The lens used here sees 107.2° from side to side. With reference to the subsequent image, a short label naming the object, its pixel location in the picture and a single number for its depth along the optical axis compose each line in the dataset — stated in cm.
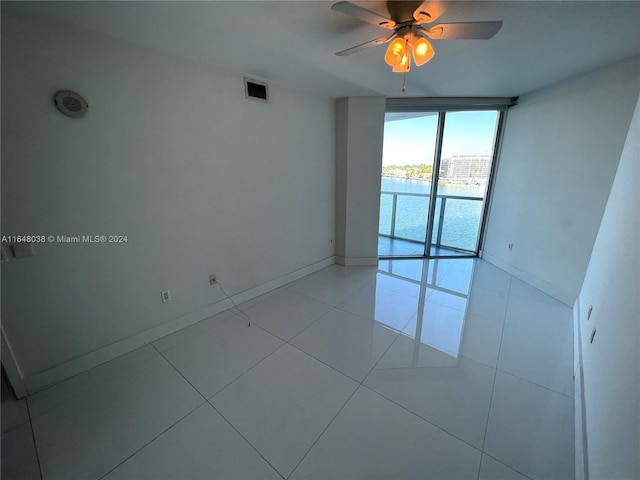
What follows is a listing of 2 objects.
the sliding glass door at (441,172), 348
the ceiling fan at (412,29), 128
